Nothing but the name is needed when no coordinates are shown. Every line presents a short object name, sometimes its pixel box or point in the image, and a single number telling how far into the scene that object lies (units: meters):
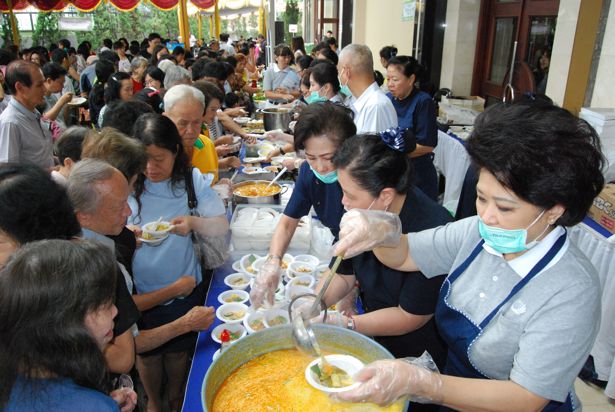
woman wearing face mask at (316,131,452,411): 1.40
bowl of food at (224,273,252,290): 1.97
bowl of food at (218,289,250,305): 1.87
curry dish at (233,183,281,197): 2.82
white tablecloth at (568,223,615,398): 2.35
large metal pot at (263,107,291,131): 4.43
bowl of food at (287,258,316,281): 1.99
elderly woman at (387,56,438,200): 3.39
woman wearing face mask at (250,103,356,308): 1.82
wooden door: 4.43
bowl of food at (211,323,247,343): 1.63
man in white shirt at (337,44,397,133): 2.99
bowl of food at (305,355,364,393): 1.24
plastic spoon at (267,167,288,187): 2.96
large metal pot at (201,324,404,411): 1.24
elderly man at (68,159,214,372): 1.36
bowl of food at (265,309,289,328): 1.65
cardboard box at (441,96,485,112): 5.32
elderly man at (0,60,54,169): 3.15
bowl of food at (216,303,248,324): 1.74
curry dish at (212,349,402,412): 1.22
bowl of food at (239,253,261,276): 2.04
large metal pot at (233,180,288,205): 2.66
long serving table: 1.39
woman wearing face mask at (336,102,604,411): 0.96
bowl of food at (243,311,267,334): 1.64
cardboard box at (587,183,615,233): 2.45
